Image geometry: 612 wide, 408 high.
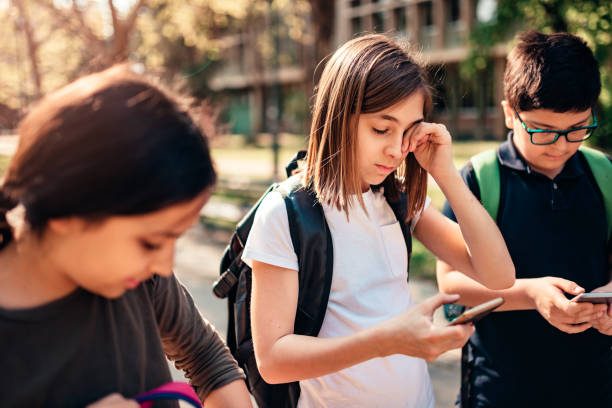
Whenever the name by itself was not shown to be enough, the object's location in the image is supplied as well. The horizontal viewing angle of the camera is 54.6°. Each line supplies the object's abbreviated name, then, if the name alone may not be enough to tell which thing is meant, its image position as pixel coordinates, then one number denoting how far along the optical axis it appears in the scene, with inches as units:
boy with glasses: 83.7
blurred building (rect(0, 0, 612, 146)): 307.9
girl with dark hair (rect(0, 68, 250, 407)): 42.2
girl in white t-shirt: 65.5
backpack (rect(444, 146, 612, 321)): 85.9
